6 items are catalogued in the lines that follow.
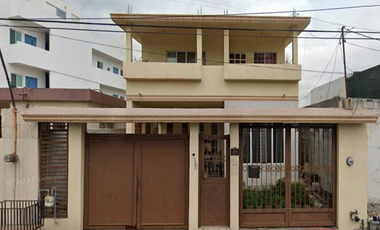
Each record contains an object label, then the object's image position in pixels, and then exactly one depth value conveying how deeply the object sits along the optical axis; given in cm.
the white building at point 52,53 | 1613
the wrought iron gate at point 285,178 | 539
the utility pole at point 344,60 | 675
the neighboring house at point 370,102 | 645
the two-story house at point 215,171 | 514
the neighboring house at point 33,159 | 518
